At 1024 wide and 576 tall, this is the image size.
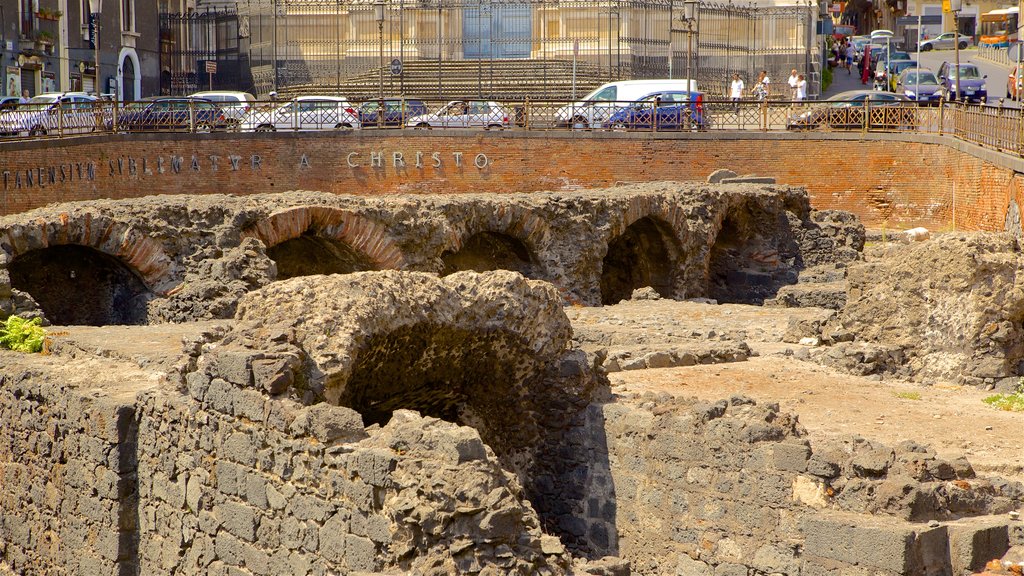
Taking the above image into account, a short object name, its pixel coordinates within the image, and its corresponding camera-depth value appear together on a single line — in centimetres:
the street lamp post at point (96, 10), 3825
